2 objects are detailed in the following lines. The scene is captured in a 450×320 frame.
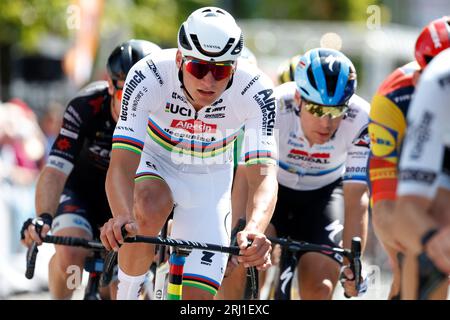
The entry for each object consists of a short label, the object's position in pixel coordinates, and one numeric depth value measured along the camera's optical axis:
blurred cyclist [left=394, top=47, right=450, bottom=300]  8.71
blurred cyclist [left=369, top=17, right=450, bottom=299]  10.76
